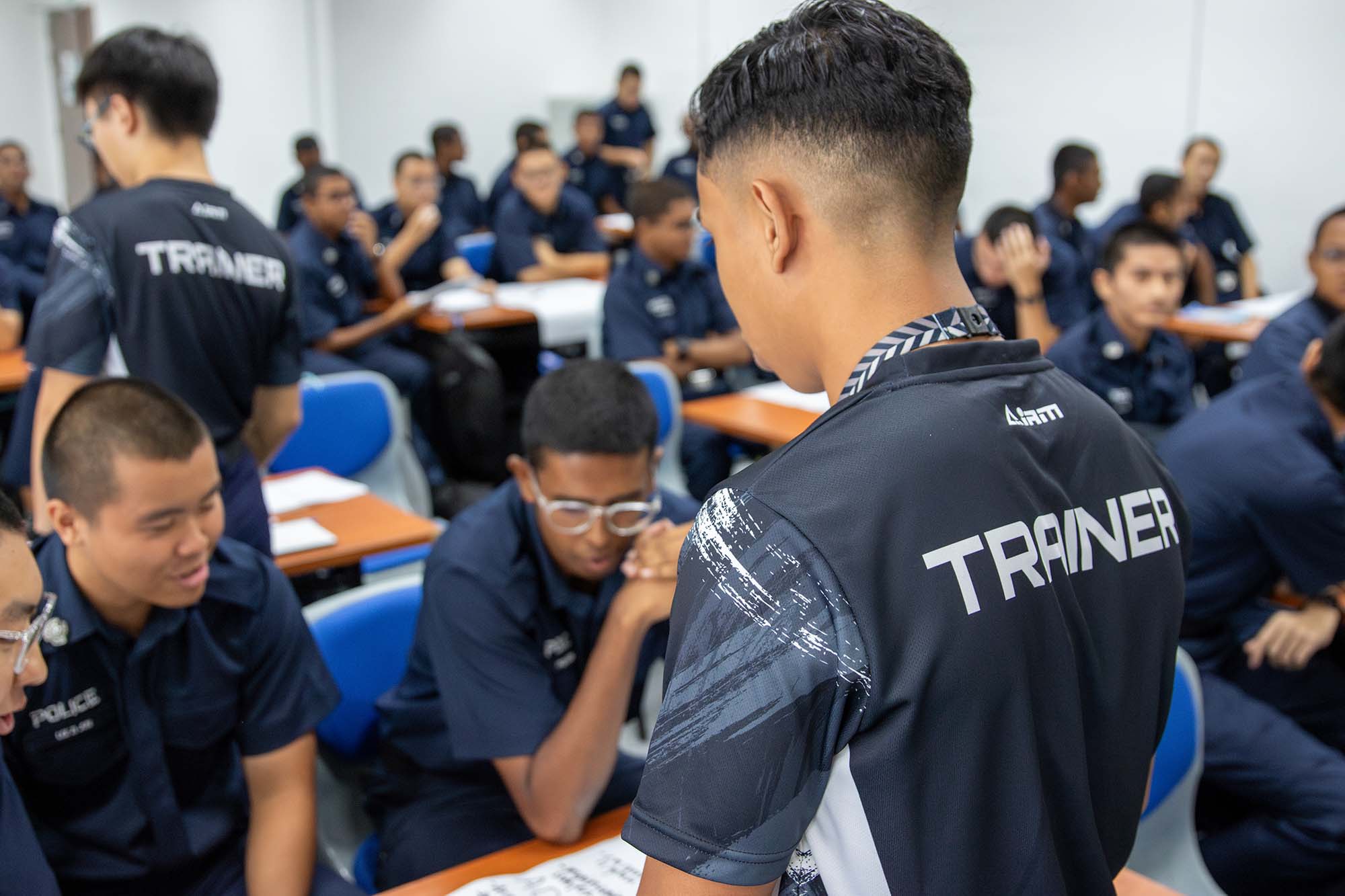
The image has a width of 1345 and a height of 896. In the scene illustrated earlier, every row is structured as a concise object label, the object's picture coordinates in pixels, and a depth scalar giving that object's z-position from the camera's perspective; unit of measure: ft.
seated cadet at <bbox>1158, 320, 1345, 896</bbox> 7.15
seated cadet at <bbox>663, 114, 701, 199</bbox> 30.30
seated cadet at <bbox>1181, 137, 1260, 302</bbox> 22.18
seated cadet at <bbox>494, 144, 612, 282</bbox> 22.15
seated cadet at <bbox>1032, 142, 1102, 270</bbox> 19.93
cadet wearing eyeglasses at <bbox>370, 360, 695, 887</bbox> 5.20
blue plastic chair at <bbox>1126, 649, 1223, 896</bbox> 6.05
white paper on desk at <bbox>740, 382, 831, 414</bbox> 12.87
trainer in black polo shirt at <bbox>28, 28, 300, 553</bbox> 7.27
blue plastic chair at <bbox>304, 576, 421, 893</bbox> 6.18
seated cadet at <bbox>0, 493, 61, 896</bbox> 3.84
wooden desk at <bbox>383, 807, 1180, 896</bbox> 4.50
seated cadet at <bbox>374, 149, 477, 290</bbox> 21.28
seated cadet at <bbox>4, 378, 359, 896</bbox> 4.79
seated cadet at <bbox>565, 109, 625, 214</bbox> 31.78
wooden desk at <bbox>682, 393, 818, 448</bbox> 11.78
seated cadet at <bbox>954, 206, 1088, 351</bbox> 15.02
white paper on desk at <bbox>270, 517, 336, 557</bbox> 8.43
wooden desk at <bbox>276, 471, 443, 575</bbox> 8.34
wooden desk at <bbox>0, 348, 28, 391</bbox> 12.98
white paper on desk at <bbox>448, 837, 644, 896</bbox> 4.40
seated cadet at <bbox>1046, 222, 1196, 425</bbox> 12.55
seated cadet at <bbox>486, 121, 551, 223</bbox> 26.76
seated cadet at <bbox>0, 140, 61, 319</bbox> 21.68
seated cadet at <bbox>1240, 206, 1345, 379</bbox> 12.68
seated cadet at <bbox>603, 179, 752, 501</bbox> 14.65
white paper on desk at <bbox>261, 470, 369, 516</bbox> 9.47
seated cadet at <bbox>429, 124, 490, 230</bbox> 28.14
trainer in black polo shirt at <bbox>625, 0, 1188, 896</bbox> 2.37
